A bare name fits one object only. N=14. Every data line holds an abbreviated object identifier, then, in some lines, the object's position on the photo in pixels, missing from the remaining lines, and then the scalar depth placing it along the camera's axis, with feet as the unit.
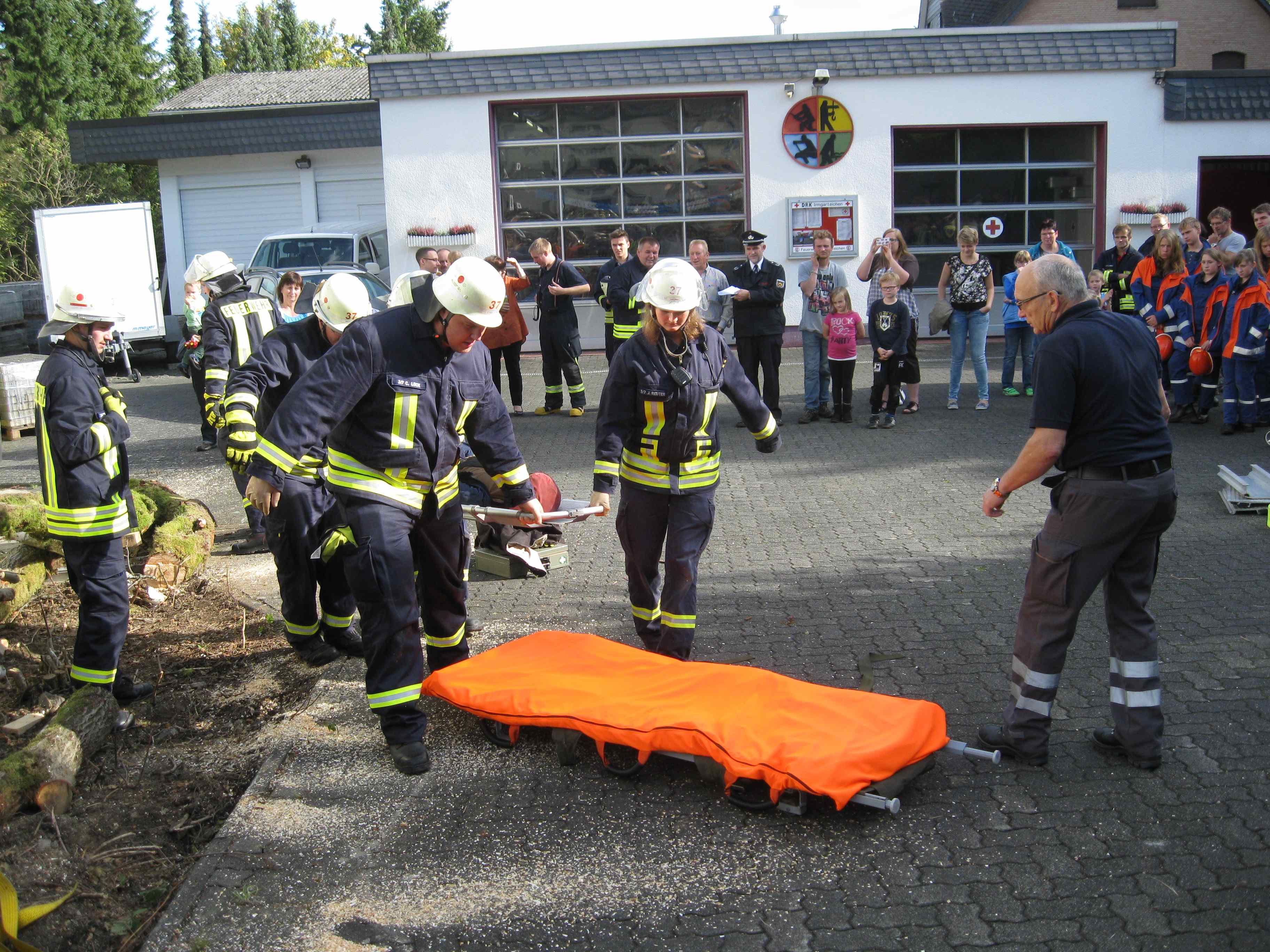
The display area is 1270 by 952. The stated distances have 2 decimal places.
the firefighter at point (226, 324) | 22.89
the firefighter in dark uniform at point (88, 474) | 17.42
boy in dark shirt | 38.40
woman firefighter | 17.08
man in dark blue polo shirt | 13.74
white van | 63.00
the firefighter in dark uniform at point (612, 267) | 39.91
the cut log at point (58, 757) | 14.96
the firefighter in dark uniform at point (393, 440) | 14.74
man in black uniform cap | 38.63
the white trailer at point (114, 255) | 63.72
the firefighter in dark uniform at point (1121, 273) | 40.68
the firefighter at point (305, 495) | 19.42
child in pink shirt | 38.58
